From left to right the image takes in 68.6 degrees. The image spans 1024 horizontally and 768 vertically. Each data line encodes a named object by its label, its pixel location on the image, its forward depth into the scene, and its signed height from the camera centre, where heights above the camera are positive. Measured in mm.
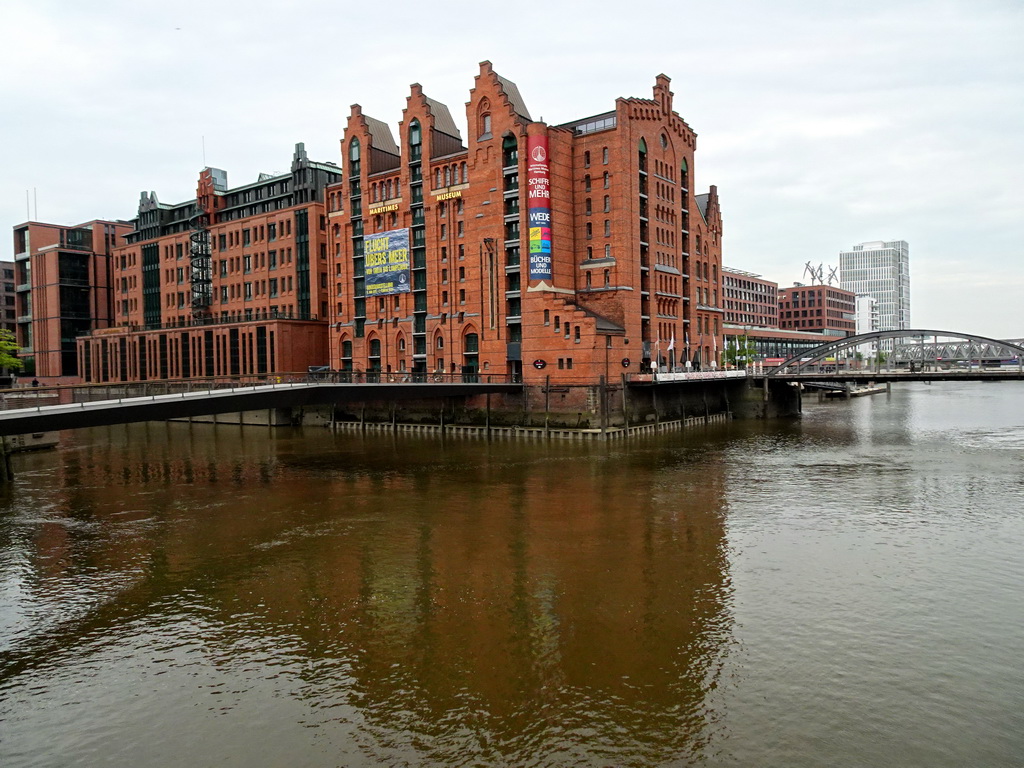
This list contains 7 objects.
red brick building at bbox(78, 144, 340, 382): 103312 +15876
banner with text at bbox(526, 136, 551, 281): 76125 +17788
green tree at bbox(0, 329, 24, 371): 96938 +4865
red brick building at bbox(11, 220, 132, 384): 134875 +19245
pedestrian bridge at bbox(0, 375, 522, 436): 39066 -656
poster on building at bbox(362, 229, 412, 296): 89812 +14882
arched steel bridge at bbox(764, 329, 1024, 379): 79819 +2289
